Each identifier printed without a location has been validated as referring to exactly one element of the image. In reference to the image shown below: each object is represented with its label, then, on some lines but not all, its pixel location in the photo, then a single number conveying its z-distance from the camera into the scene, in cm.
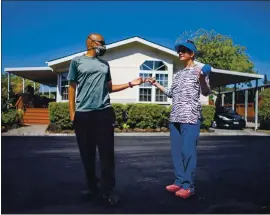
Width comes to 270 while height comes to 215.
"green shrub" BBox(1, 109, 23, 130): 672
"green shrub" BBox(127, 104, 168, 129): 1025
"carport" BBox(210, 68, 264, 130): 1154
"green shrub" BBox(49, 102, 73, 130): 942
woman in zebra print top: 253
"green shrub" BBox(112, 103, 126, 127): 870
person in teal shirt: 219
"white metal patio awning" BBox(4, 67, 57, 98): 1277
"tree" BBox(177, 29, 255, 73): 2595
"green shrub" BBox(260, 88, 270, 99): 1138
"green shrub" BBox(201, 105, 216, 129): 1046
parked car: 1028
